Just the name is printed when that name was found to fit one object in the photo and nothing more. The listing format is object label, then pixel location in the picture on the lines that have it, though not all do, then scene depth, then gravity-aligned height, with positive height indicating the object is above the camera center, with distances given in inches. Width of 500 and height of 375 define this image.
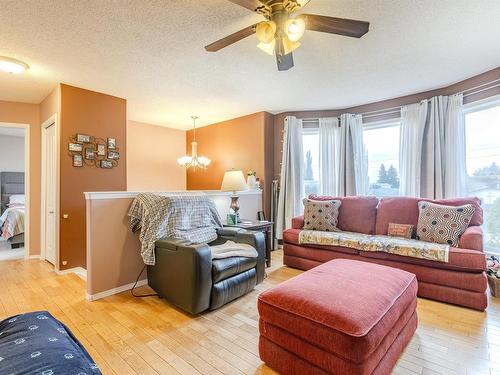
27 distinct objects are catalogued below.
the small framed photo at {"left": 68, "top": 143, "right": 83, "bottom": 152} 134.7 +23.4
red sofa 94.3 -29.7
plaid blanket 103.1 -12.7
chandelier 198.4 +23.2
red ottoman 51.3 -29.3
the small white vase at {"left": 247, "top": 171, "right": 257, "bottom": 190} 180.5 +5.9
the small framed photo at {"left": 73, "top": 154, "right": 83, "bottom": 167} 136.3 +16.5
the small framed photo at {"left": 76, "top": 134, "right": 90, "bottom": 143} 137.0 +28.5
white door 143.2 -1.1
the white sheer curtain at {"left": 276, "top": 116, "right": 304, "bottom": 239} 179.6 +9.9
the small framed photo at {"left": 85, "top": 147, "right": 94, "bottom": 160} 140.0 +20.9
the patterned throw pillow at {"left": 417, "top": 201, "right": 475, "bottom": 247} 108.7 -15.3
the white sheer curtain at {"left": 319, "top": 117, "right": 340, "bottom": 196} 174.1 +23.2
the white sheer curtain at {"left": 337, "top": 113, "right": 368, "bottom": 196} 167.3 +19.3
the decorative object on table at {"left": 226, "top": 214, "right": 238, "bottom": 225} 140.3 -16.2
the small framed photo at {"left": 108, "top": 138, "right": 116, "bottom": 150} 149.1 +27.8
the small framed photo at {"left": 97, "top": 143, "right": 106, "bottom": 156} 144.7 +23.7
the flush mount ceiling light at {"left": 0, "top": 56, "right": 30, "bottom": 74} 105.2 +53.5
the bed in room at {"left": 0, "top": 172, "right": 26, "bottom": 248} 191.6 -13.3
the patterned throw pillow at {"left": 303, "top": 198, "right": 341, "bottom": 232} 142.4 -15.0
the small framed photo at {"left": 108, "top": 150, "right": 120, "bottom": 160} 149.4 +21.1
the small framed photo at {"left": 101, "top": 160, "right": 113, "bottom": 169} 146.6 +15.4
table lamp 138.6 +4.1
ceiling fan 65.2 +43.2
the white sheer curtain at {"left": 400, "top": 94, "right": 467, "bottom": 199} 133.4 +21.4
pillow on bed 234.9 -8.1
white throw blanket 97.4 -24.2
